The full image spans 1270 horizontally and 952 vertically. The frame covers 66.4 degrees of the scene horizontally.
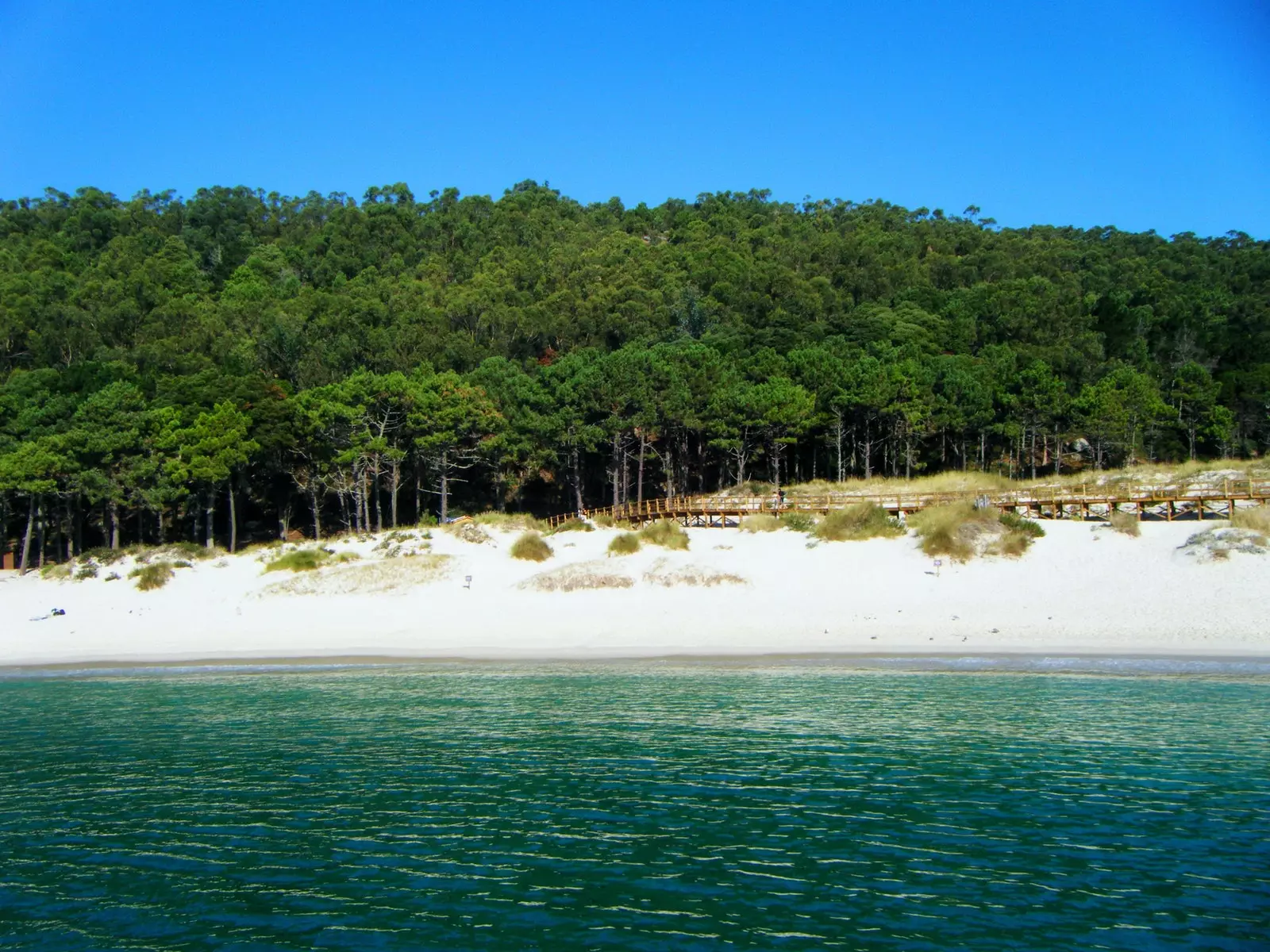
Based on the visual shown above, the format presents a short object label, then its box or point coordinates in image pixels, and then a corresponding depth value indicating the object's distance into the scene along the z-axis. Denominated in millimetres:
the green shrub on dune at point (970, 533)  37938
